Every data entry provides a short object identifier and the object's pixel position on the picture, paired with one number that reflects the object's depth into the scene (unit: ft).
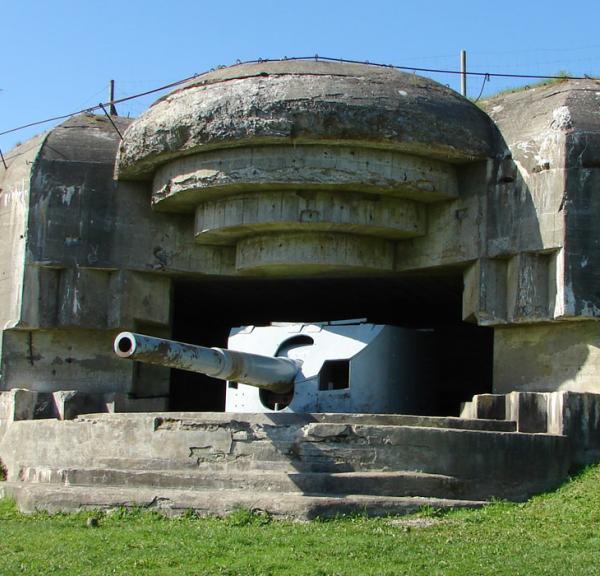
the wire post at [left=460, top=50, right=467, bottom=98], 51.00
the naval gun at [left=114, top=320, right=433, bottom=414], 42.14
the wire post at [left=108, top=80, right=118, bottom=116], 50.84
